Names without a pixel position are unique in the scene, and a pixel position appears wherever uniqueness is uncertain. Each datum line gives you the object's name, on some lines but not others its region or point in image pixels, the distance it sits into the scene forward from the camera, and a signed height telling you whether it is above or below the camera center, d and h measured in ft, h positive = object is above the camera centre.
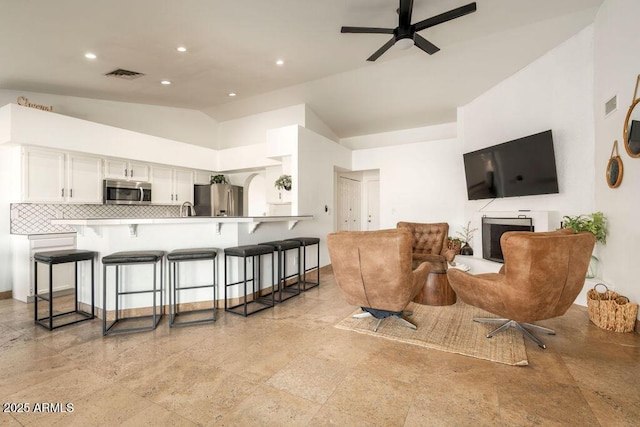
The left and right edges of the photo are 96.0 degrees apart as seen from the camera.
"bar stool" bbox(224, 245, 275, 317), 10.58 -2.57
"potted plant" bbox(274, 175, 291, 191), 17.15 +2.08
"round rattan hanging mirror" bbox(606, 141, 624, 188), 9.78 +1.50
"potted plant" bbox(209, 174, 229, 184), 20.94 +2.84
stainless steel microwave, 16.12 +1.56
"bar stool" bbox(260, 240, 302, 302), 12.49 -2.59
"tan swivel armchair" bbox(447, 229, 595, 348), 7.30 -1.68
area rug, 7.67 -3.66
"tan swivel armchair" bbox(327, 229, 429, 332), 8.32 -1.64
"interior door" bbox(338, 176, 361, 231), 23.16 +0.98
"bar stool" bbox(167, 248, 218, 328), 9.71 -2.07
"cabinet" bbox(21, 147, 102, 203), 13.28 +2.16
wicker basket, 8.89 -3.14
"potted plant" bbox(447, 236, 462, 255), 16.26 -1.68
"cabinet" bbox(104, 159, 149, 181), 16.29 +2.92
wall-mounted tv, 12.58 +2.22
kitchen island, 10.26 -0.77
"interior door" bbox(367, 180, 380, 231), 25.32 +1.03
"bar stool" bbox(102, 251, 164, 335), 9.18 -1.88
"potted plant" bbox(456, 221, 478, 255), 16.87 -1.41
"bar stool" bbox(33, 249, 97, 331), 9.57 -2.16
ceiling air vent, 13.48 +7.00
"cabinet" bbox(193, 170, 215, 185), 20.81 +3.02
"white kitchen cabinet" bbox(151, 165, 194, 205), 18.49 +2.24
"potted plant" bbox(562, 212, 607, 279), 10.49 -0.45
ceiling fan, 8.81 +6.26
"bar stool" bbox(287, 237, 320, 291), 14.19 -1.55
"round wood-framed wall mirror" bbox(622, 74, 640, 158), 8.89 +2.62
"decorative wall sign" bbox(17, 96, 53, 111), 13.07 +5.35
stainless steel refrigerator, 20.24 +1.32
